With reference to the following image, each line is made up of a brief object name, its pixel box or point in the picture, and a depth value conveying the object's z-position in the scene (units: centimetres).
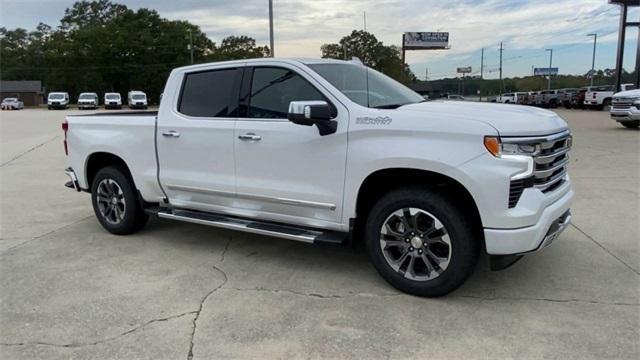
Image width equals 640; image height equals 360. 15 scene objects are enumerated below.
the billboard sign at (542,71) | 11344
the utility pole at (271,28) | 1555
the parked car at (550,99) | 4944
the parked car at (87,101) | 5669
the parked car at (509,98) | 6234
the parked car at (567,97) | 4491
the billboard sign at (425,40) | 8081
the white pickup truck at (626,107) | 1889
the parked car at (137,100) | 5407
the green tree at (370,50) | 8988
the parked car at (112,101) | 5653
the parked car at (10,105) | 6401
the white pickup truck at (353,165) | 404
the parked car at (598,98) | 3919
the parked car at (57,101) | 5975
